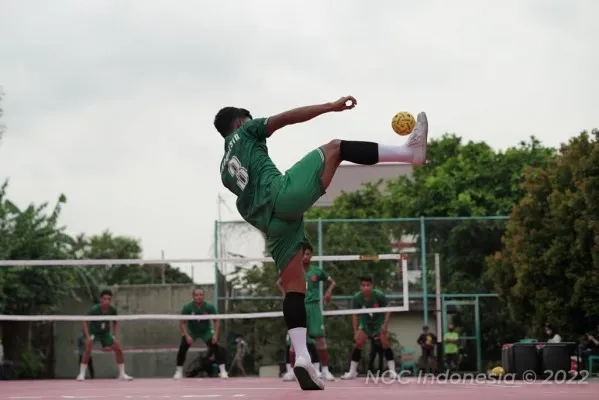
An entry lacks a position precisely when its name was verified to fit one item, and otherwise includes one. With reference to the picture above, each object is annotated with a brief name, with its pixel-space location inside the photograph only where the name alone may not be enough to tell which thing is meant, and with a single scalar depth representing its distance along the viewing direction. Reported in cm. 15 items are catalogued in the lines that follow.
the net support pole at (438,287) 2358
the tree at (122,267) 4301
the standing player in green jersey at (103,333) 1866
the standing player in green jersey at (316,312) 1627
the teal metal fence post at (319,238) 2386
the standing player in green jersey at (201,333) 1856
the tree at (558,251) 2173
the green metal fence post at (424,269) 2394
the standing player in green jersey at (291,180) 763
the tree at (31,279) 2794
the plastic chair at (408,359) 2345
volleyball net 2311
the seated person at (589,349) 2016
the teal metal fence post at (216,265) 2400
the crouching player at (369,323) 1795
